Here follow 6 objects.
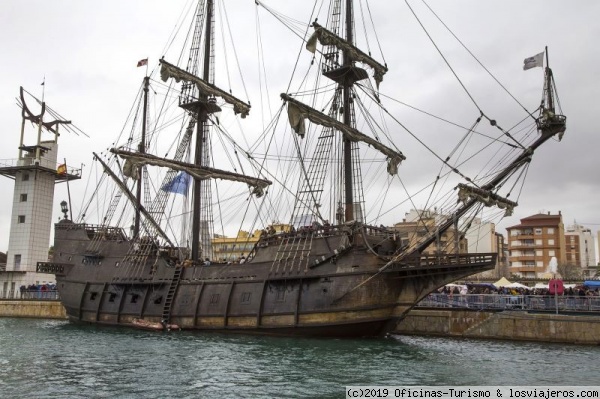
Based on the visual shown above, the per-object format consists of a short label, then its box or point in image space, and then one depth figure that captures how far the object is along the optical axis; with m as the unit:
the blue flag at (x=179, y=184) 35.84
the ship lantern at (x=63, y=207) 36.96
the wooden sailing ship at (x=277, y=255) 23.19
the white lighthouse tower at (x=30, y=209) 46.34
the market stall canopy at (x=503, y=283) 37.06
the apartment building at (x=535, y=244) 83.56
